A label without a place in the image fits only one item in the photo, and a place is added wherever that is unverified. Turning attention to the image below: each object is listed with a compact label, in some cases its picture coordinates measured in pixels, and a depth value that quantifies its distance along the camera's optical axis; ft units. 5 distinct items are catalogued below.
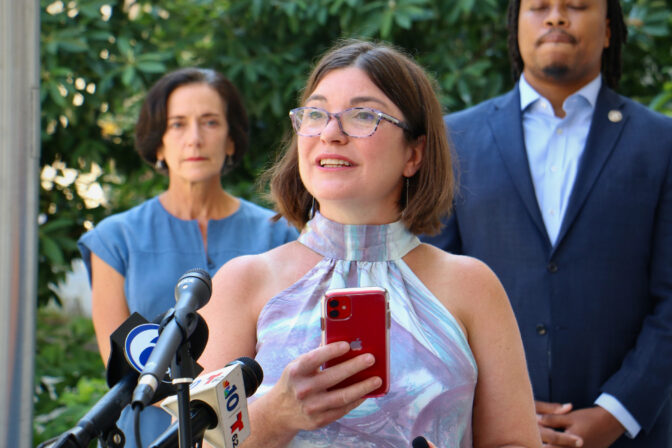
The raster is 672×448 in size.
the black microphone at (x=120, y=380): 4.93
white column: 7.27
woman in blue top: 8.42
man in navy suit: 7.45
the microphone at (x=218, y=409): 5.17
